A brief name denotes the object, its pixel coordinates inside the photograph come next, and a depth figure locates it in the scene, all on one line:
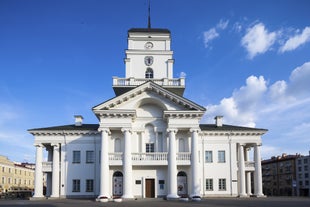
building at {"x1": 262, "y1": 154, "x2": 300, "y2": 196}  76.66
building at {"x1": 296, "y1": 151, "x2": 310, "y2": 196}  72.49
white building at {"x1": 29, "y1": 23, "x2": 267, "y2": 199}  28.75
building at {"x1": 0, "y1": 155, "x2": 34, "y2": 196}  65.23
